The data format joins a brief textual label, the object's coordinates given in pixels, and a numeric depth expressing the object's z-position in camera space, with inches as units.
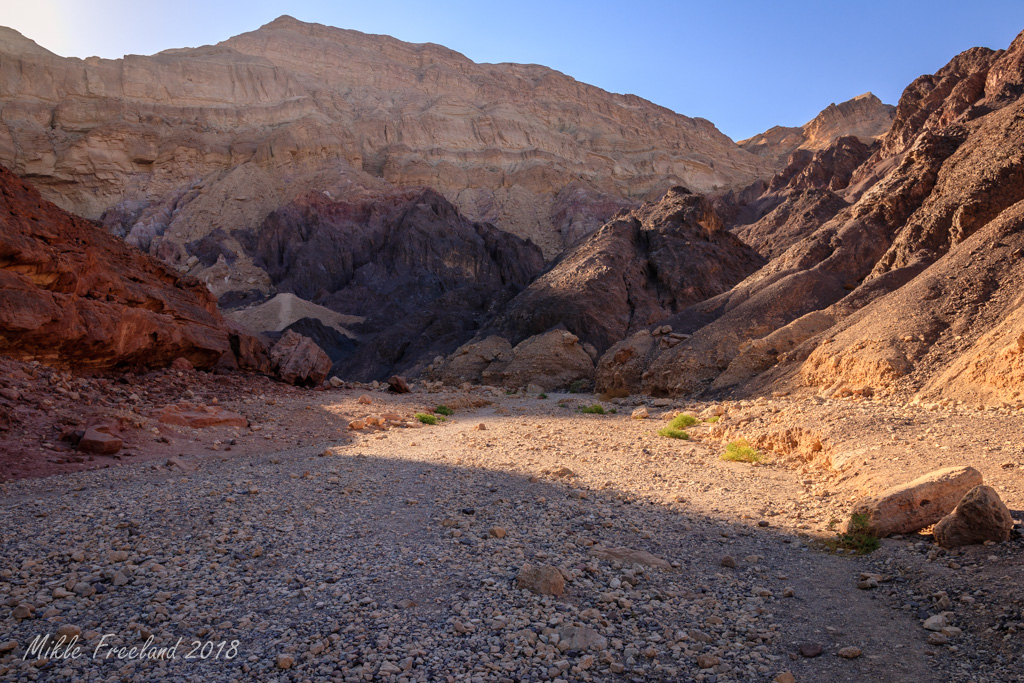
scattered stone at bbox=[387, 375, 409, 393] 781.3
